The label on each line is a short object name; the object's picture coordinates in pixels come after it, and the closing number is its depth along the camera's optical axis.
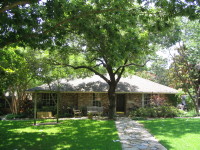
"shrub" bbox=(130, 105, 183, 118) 17.98
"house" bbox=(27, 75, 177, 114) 19.73
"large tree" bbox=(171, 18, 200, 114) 20.00
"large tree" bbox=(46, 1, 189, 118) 7.52
